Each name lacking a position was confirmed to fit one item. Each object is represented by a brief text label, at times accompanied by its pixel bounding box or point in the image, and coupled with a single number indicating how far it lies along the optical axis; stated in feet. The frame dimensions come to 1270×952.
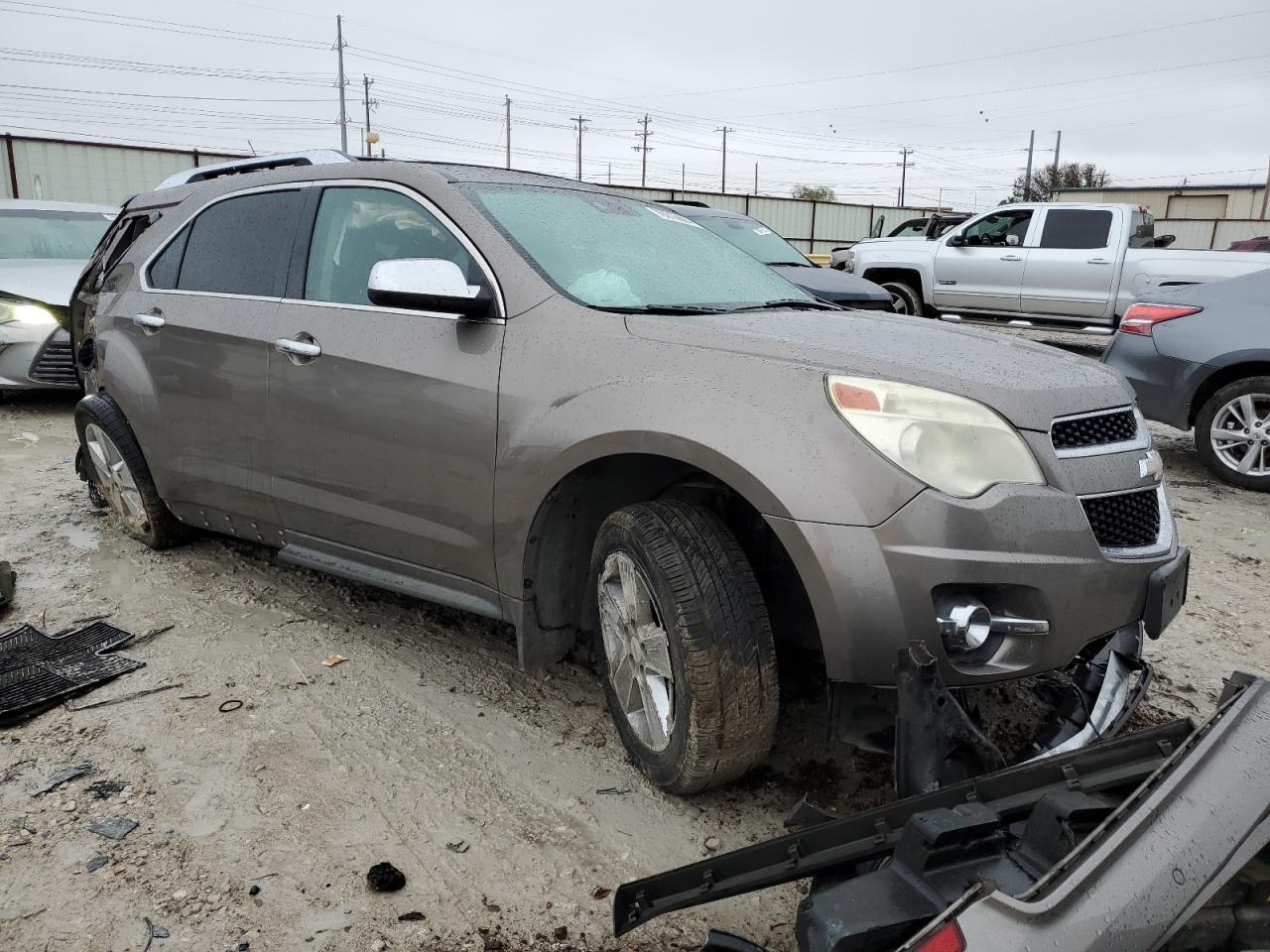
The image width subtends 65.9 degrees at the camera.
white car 25.82
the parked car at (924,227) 47.73
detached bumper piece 4.36
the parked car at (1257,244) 51.56
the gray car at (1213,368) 19.92
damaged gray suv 7.18
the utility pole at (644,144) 220.29
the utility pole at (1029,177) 205.31
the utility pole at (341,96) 143.74
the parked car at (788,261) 27.40
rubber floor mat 10.51
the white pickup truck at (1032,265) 37.35
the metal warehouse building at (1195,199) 127.85
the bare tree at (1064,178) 212.43
